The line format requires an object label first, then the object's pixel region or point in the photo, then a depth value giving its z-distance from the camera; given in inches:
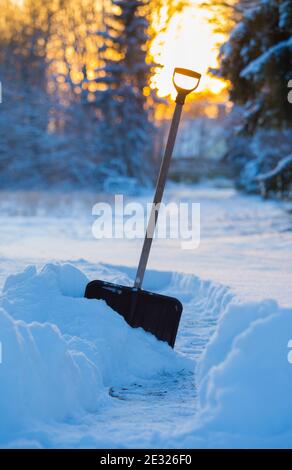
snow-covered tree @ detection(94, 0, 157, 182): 1220.5
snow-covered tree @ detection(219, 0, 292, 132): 429.7
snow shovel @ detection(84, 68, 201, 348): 170.4
